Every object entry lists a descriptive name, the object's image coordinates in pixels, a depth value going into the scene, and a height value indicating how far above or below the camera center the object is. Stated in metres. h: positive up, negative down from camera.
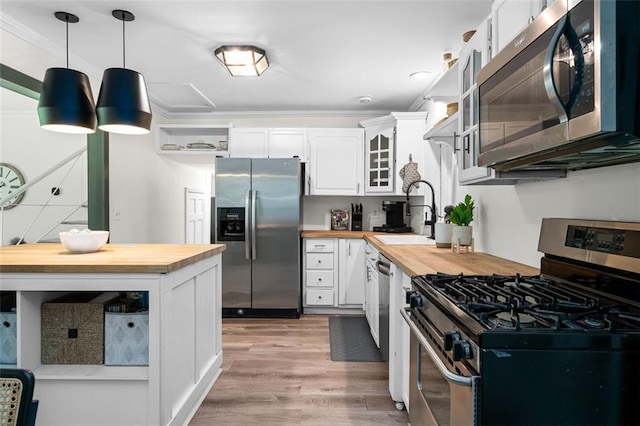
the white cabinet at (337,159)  4.48 +0.67
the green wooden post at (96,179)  3.46 +0.32
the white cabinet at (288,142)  4.48 +0.88
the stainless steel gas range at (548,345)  0.86 -0.33
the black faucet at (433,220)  3.41 -0.07
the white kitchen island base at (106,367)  1.69 -0.75
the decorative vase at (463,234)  2.42 -0.14
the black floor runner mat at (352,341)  2.94 -1.17
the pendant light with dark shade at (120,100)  2.11 +0.66
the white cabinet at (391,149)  4.18 +0.77
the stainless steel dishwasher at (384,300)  2.47 -0.63
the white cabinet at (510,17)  1.42 +0.84
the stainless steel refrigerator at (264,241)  4.04 -0.32
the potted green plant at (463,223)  2.43 -0.07
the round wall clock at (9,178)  4.32 +0.42
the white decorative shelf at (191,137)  4.54 +1.01
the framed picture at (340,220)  4.76 -0.09
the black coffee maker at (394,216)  4.38 -0.04
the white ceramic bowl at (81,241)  2.10 -0.17
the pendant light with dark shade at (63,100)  2.03 +0.64
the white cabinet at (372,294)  2.97 -0.74
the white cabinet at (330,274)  4.19 -0.71
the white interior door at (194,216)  5.52 -0.05
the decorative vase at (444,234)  2.65 -0.16
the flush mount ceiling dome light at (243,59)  2.87 +1.27
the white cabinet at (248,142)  4.48 +0.88
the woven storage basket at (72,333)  1.80 -0.61
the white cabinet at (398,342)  2.02 -0.76
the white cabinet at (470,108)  1.86 +0.59
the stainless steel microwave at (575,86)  0.82 +0.33
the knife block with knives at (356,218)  4.66 -0.07
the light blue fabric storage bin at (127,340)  1.82 -0.64
